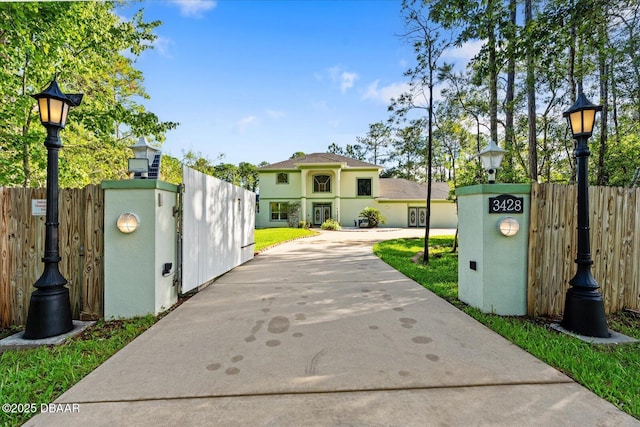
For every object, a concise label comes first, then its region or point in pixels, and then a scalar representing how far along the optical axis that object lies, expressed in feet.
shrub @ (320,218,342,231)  68.44
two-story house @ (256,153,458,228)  80.43
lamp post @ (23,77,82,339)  10.23
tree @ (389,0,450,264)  26.94
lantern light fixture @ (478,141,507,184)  15.20
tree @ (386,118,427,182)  116.47
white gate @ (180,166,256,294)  14.55
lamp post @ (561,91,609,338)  10.50
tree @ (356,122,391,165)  126.72
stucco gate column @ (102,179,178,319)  12.10
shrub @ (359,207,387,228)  75.36
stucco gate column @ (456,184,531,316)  12.55
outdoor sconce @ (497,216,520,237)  12.33
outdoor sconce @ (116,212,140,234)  11.85
